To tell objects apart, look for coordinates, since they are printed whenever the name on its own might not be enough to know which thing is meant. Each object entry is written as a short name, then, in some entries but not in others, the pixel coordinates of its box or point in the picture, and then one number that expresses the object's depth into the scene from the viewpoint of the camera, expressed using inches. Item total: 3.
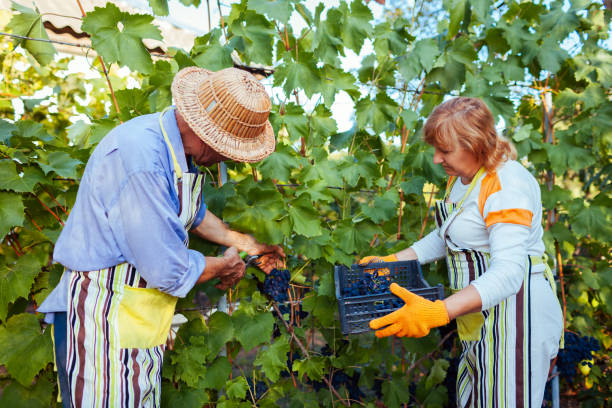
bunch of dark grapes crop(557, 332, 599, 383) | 109.4
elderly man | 50.4
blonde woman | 58.7
